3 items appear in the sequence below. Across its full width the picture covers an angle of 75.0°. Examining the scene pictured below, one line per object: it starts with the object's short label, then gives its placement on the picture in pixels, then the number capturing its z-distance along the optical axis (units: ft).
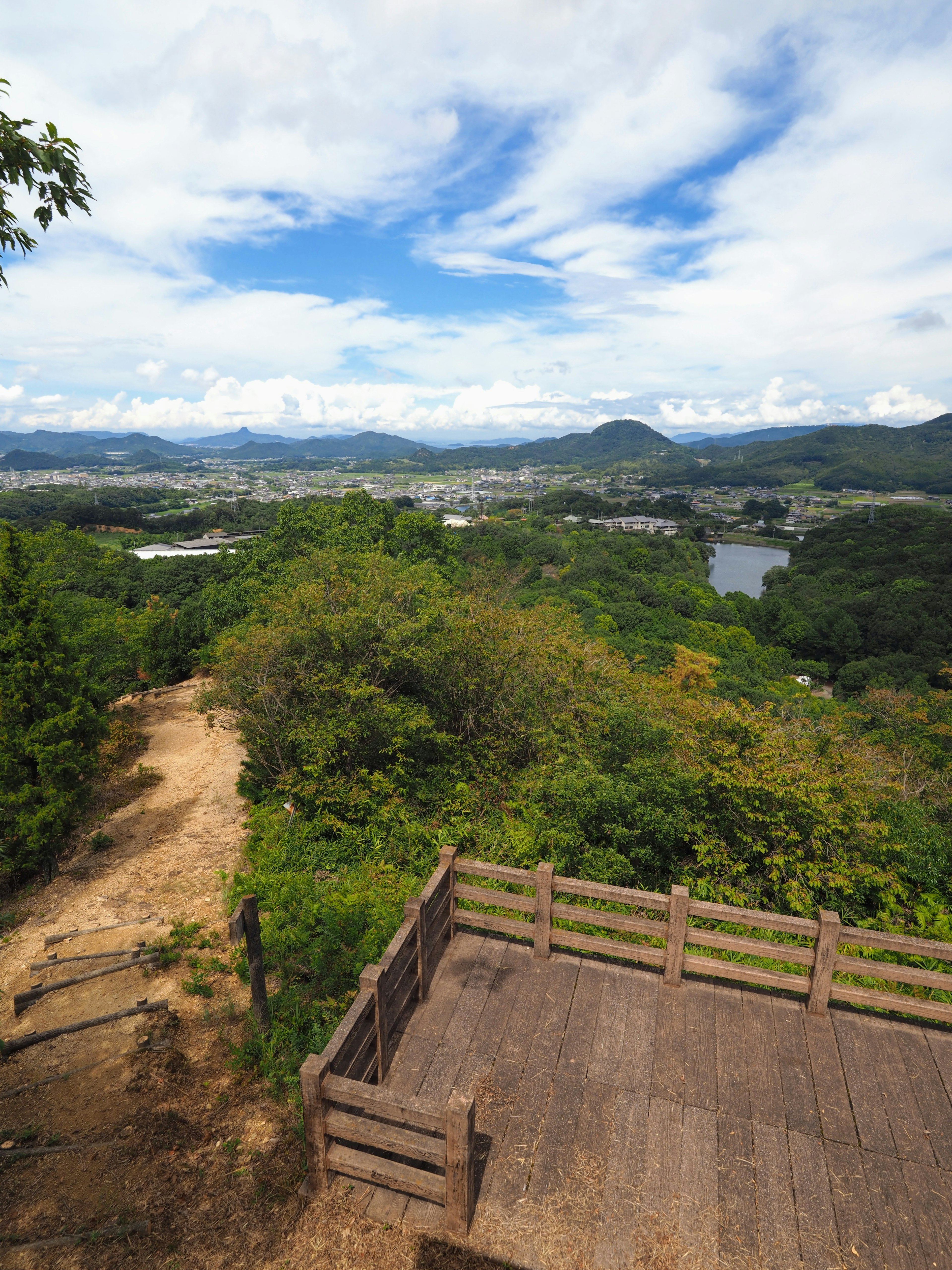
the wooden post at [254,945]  18.81
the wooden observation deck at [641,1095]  11.28
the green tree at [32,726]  33.71
